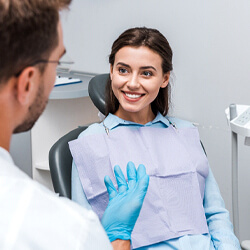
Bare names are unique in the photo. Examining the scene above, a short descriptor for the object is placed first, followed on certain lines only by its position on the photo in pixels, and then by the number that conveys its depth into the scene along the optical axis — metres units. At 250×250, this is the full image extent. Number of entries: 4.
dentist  0.69
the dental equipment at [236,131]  1.60
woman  1.50
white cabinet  2.52
